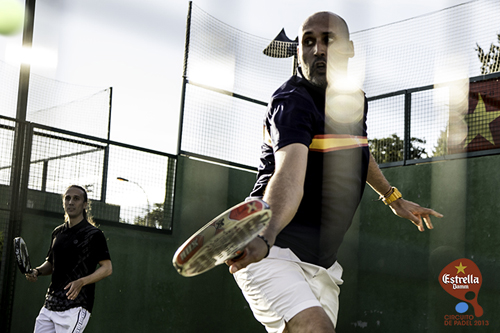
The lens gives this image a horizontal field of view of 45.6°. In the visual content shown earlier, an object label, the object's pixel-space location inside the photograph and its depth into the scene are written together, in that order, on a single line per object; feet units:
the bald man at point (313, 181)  6.31
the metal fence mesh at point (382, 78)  22.35
